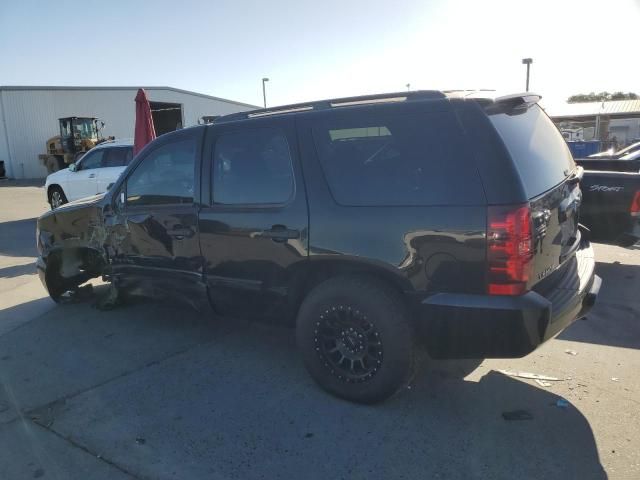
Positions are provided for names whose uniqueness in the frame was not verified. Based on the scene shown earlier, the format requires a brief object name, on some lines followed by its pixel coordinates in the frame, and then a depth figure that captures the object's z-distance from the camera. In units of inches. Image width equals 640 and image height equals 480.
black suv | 110.6
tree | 2999.5
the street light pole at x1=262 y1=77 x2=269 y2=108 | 1809.8
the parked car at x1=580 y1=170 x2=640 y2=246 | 218.5
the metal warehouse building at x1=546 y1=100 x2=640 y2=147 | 1395.2
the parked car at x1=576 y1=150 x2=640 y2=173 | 272.4
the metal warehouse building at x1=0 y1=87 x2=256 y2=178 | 1346.0
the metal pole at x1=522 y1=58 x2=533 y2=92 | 1083.9
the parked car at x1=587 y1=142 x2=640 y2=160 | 323.4
